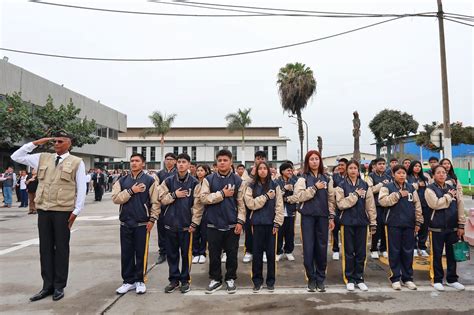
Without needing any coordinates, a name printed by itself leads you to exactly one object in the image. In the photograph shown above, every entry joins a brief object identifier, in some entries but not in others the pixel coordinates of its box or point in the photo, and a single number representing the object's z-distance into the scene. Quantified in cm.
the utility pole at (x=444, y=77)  1012
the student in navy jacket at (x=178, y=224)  496
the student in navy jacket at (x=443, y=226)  503
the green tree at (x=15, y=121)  1919
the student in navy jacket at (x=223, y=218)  493
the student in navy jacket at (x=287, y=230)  683
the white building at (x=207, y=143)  5341
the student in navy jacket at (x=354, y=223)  506
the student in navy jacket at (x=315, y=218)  505
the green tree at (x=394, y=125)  4344
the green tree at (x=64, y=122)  2219
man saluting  462
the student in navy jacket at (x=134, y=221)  489
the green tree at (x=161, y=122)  4156
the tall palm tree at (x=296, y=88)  2646
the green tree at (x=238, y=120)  4322
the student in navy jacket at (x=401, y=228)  504
